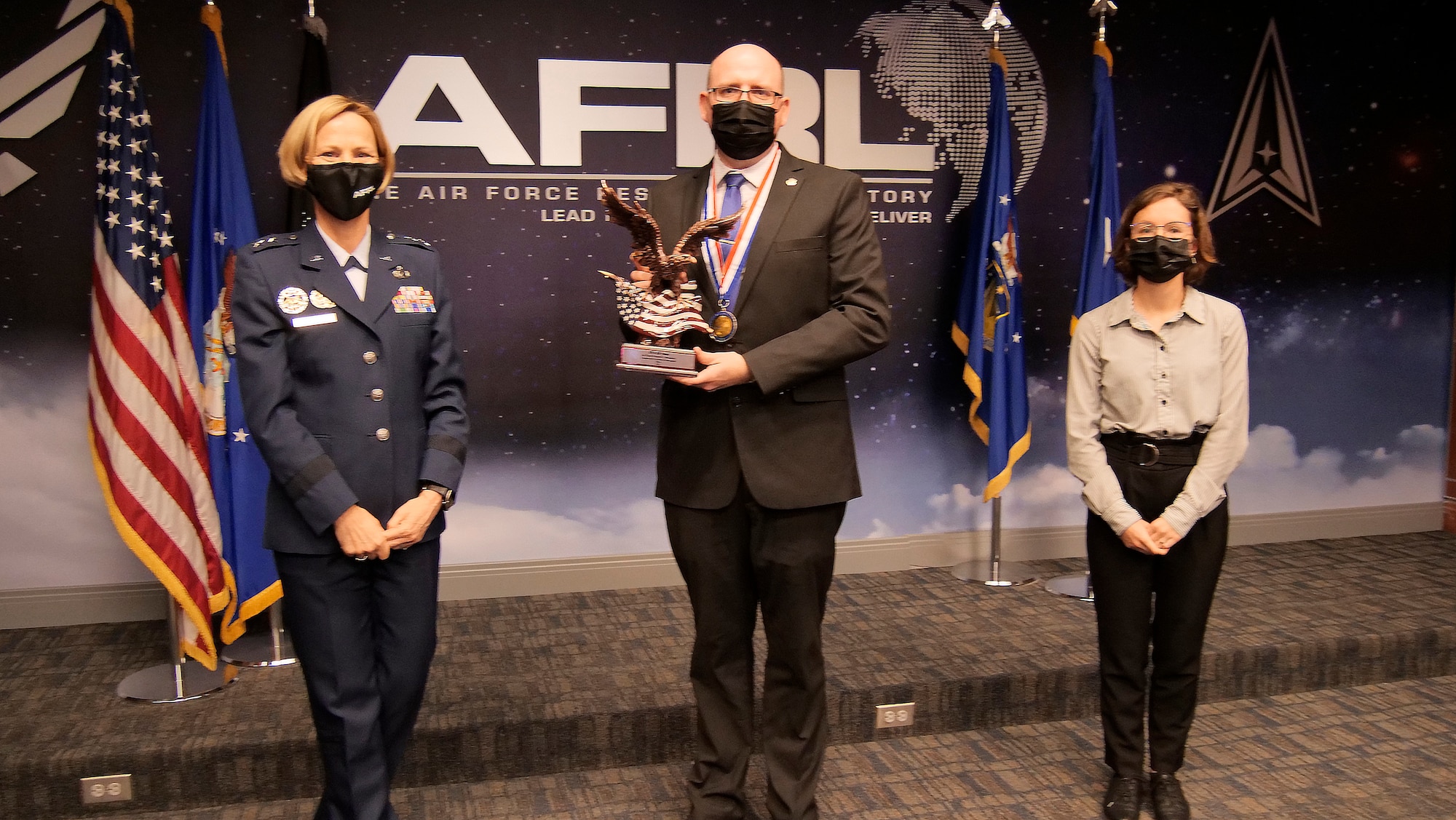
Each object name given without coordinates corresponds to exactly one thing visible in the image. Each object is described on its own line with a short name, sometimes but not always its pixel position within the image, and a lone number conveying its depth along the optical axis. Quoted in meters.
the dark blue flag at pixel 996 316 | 4.39
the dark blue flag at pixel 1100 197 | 4.24
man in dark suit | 2.39
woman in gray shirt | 2.68
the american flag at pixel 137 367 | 3.37
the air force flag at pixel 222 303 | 3.50
